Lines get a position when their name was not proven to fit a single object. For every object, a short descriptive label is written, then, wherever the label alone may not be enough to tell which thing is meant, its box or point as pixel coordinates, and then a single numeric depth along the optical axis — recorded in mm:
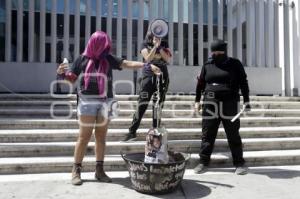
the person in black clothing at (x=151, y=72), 5535
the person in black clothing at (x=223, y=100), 5402
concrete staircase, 5547
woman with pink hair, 4824
